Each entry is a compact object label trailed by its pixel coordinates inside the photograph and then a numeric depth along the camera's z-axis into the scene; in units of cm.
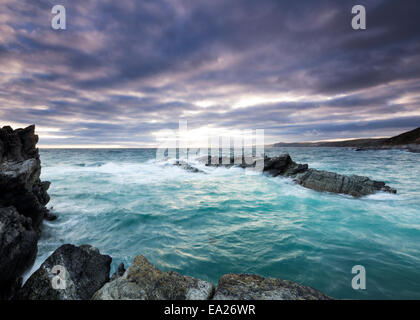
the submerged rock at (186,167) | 2667
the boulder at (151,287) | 294
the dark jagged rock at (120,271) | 406
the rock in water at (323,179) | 1335
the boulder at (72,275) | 346
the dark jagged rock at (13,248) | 402
